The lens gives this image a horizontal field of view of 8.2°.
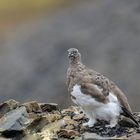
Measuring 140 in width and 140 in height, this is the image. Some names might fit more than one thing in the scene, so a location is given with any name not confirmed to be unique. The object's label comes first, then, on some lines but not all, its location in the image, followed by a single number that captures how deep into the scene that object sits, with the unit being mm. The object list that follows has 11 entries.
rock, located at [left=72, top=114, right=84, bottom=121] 16922
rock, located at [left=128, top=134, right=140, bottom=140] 15328
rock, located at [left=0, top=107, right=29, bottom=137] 16188
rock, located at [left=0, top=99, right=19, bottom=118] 17484
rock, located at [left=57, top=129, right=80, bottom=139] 15781
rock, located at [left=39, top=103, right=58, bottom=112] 17833
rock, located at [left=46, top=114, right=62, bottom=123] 16677
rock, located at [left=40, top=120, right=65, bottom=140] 16016
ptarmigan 15625
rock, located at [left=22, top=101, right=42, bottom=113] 17484
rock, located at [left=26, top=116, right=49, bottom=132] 16359
